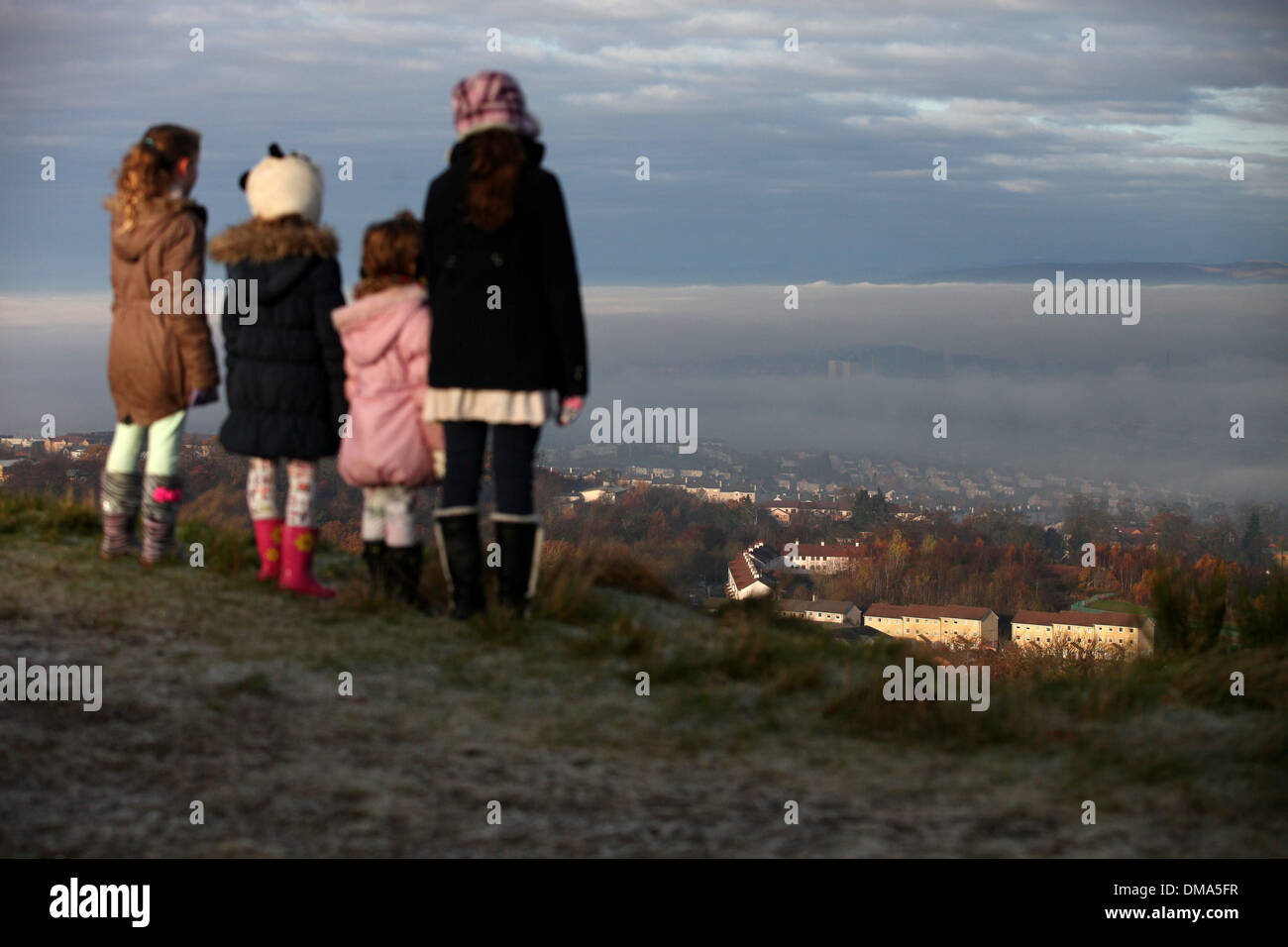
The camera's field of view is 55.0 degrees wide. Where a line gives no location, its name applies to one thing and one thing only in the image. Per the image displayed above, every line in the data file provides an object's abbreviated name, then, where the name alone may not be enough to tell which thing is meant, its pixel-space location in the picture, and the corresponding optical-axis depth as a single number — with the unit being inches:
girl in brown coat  255.9
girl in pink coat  237.5
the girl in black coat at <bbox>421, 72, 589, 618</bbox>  225.1
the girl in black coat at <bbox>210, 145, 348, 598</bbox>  241.9
